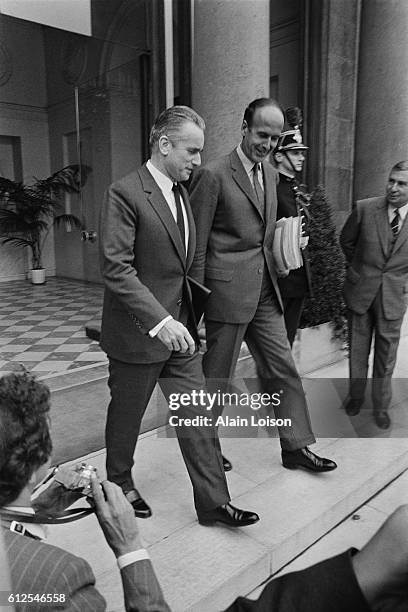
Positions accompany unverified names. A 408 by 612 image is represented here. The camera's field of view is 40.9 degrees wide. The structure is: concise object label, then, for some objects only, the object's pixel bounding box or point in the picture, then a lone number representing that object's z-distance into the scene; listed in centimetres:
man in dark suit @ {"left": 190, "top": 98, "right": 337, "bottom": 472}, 264
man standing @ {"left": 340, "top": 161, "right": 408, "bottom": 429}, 343
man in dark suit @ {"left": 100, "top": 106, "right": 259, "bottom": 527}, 216
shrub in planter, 479
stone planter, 468
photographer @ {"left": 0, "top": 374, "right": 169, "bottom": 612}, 113
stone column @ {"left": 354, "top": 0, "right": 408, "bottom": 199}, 591
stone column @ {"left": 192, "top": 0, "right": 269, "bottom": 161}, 405
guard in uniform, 302
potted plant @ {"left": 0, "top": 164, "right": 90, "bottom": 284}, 984
